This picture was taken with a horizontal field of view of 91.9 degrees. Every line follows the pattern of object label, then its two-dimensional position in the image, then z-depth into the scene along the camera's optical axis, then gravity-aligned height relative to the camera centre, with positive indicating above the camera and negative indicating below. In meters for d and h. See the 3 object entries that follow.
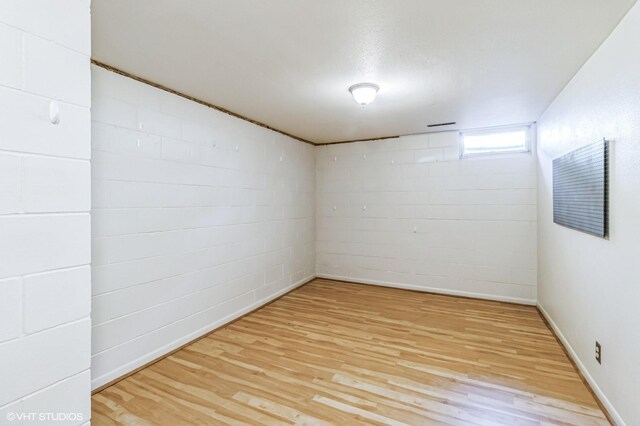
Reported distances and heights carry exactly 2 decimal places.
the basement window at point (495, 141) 4.34 +1.01
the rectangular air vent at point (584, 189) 2.09 +0.18
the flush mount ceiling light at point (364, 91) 2.83 +1.10
